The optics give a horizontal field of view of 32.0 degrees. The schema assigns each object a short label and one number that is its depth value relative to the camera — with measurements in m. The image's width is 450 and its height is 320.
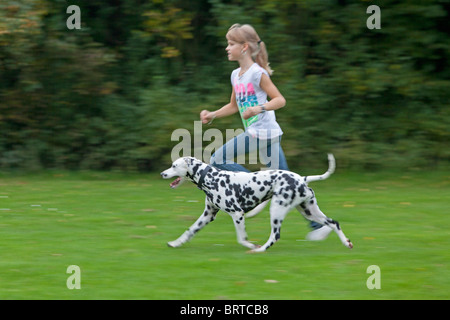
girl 7.52
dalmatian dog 7.19
